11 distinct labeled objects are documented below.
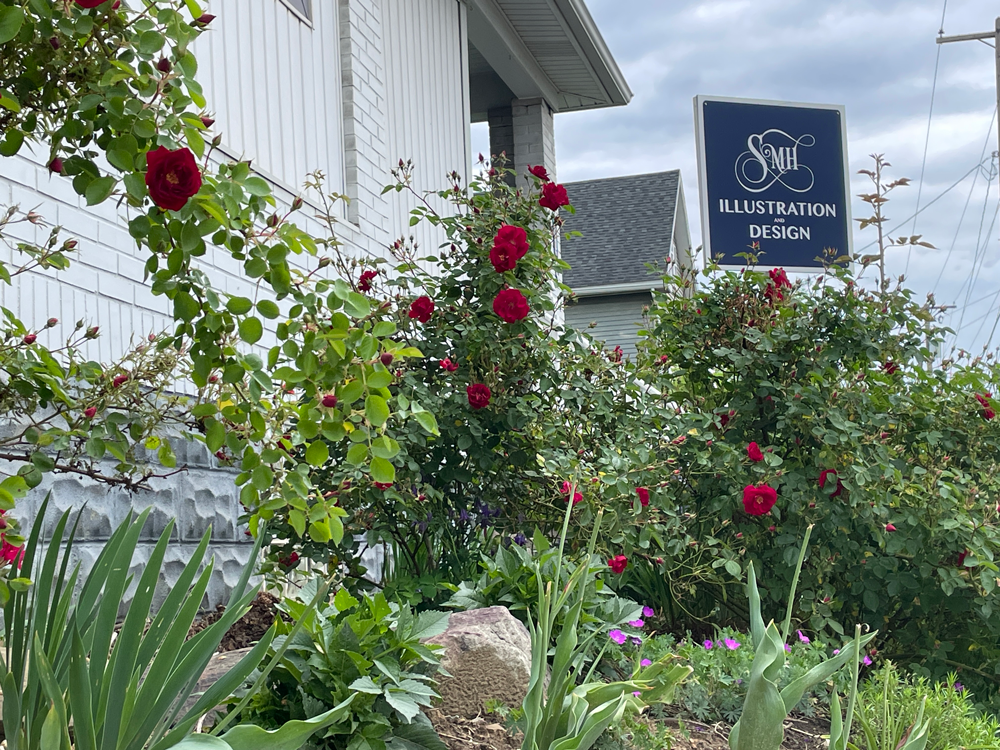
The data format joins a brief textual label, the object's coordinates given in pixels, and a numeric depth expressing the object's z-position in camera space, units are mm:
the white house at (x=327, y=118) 3529
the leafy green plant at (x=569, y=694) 1920
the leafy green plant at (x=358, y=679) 2104
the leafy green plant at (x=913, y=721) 2482
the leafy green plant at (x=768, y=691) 1989
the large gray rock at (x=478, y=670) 2445
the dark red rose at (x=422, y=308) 3381
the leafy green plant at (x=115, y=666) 1494
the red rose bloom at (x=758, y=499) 3508
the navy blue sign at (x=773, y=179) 6852
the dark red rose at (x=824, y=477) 3791
